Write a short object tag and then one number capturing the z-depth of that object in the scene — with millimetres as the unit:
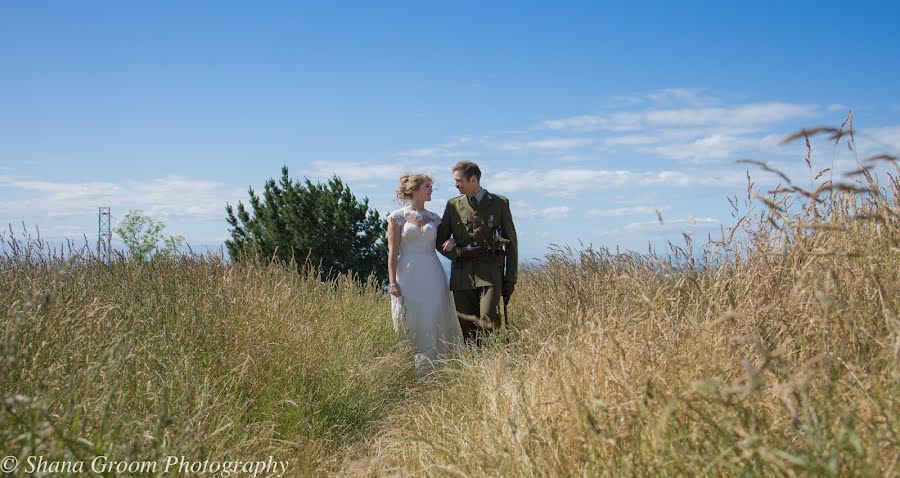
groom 7285
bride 7340
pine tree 13953
